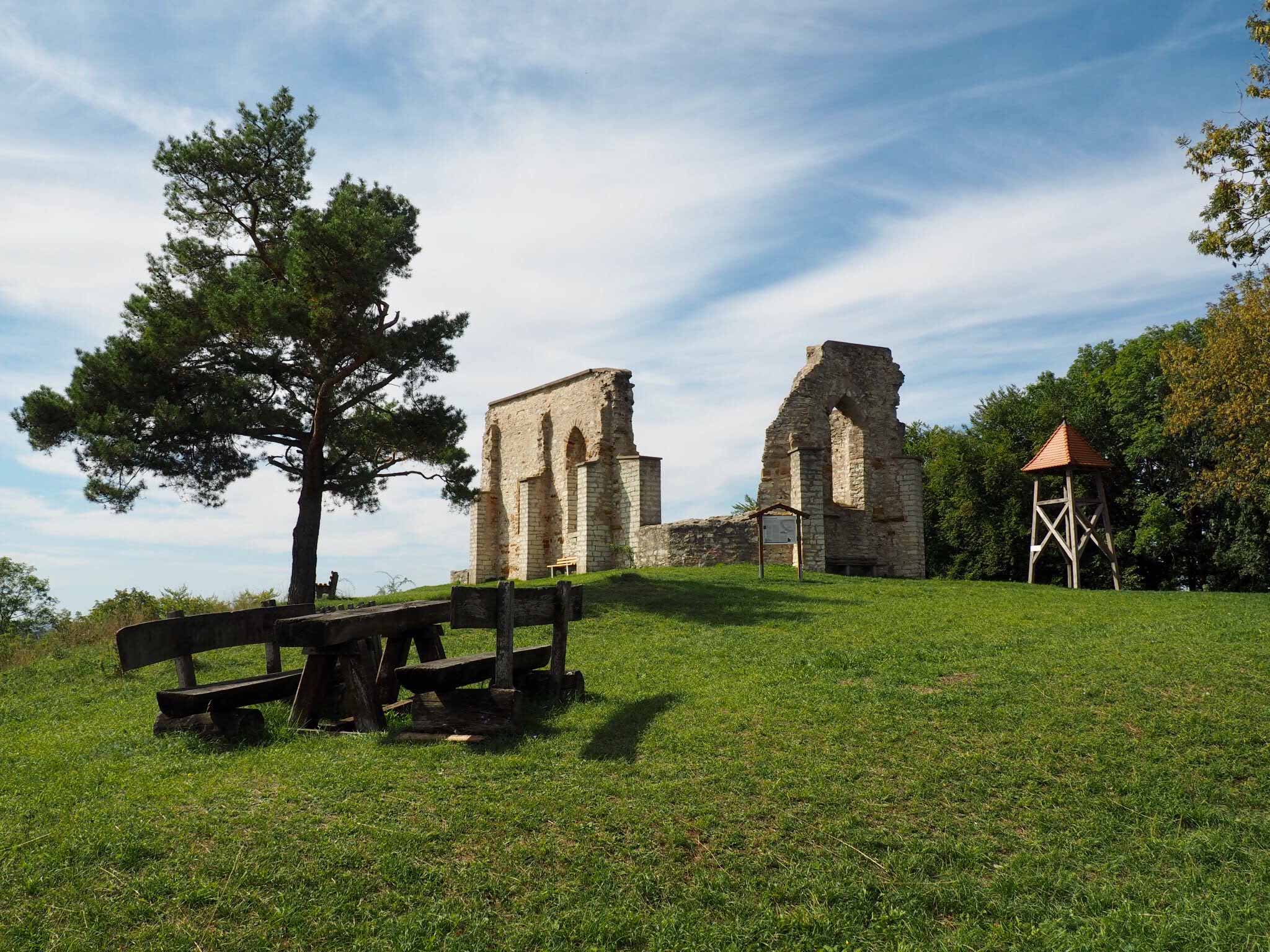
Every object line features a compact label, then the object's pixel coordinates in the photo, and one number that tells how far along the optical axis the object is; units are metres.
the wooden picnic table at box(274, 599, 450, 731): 7.04
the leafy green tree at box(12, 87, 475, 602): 18.14
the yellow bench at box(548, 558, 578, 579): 26.02
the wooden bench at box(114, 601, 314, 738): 7.07
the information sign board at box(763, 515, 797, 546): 18.75
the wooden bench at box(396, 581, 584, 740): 7.12
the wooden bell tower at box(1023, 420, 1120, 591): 21.66
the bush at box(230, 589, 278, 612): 18.36
